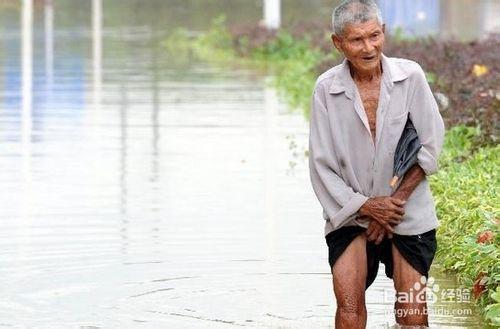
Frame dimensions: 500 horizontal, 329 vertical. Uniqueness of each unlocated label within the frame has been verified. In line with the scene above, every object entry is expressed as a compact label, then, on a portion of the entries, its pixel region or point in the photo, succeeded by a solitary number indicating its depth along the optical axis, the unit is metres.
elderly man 10.69
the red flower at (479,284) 13.12
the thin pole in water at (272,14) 48.79
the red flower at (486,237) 13.27
